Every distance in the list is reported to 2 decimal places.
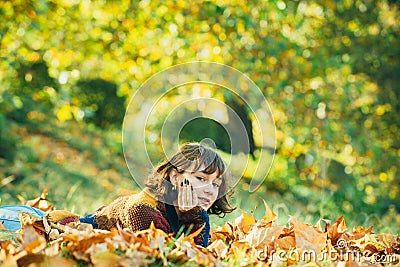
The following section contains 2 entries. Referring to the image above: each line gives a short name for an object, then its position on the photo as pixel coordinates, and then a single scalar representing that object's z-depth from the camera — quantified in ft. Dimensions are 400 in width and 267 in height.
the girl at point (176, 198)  14.04
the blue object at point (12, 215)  14.20
